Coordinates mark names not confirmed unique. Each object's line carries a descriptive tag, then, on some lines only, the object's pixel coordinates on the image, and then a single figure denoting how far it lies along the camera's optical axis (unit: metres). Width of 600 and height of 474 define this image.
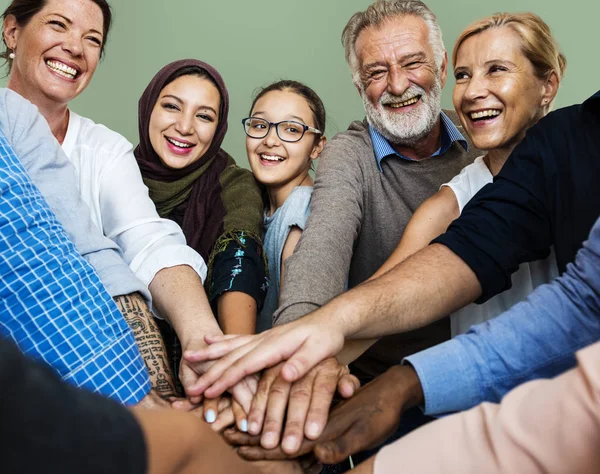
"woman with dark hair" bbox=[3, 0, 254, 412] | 1.36
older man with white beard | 1.79
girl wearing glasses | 2.20
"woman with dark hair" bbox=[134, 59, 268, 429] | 1.80
